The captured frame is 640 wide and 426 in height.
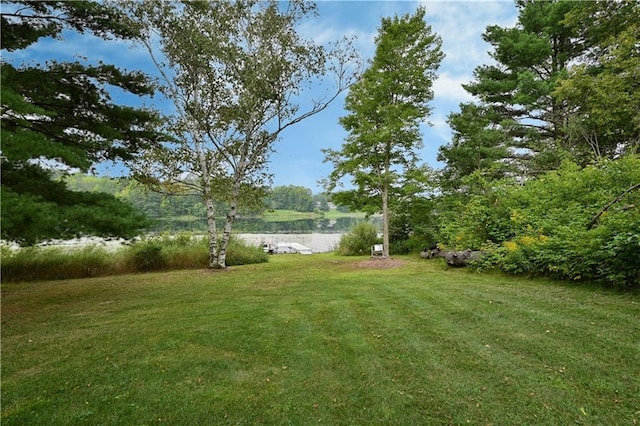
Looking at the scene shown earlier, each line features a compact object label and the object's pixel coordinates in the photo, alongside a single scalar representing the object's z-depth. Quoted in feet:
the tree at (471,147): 45.60
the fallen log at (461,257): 27.77
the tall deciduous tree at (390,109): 39.45
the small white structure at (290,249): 76.28
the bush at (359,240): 55.06
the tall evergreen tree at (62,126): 12.76
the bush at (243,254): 41.81
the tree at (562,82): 37.81
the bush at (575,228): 16.87
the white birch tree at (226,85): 32.32
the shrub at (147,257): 33.76
